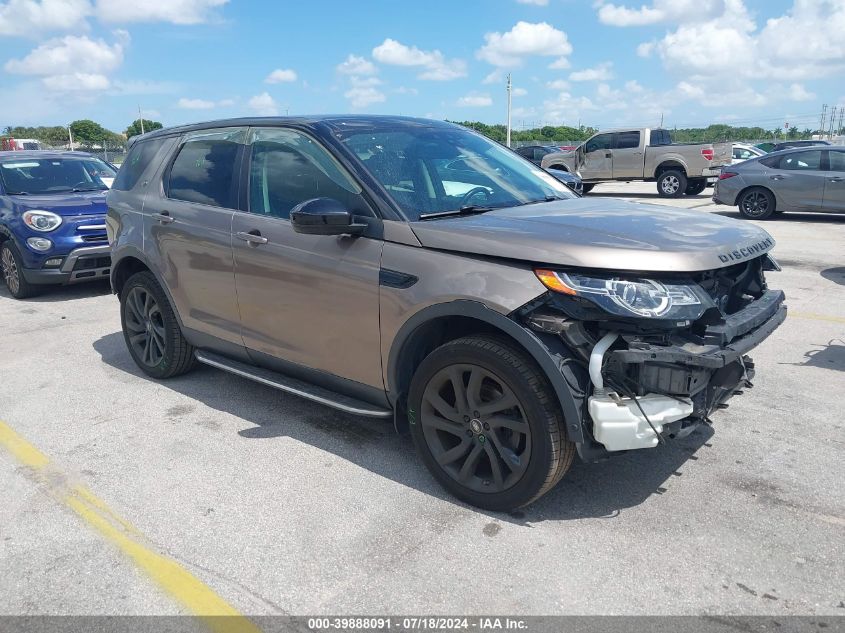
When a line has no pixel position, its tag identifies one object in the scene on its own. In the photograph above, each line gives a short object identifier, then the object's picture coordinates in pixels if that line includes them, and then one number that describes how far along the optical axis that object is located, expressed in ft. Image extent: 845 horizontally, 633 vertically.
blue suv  27.20
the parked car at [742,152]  81.25
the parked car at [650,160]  63.72
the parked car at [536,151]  99.49
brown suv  9.51
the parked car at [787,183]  42.70
